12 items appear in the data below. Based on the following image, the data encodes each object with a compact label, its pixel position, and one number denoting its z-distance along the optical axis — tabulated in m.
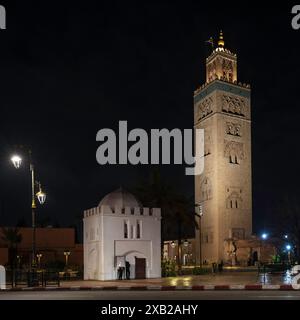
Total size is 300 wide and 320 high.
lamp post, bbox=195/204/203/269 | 65.82
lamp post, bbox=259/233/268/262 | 61.47
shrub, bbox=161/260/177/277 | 36.37
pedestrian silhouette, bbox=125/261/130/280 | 32.19
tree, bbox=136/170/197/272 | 43.50
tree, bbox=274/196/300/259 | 49.42
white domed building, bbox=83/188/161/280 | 32.00
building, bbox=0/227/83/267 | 58.12
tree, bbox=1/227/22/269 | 55.66
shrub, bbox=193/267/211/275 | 40.59
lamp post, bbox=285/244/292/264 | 52.83
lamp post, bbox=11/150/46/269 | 24.09
